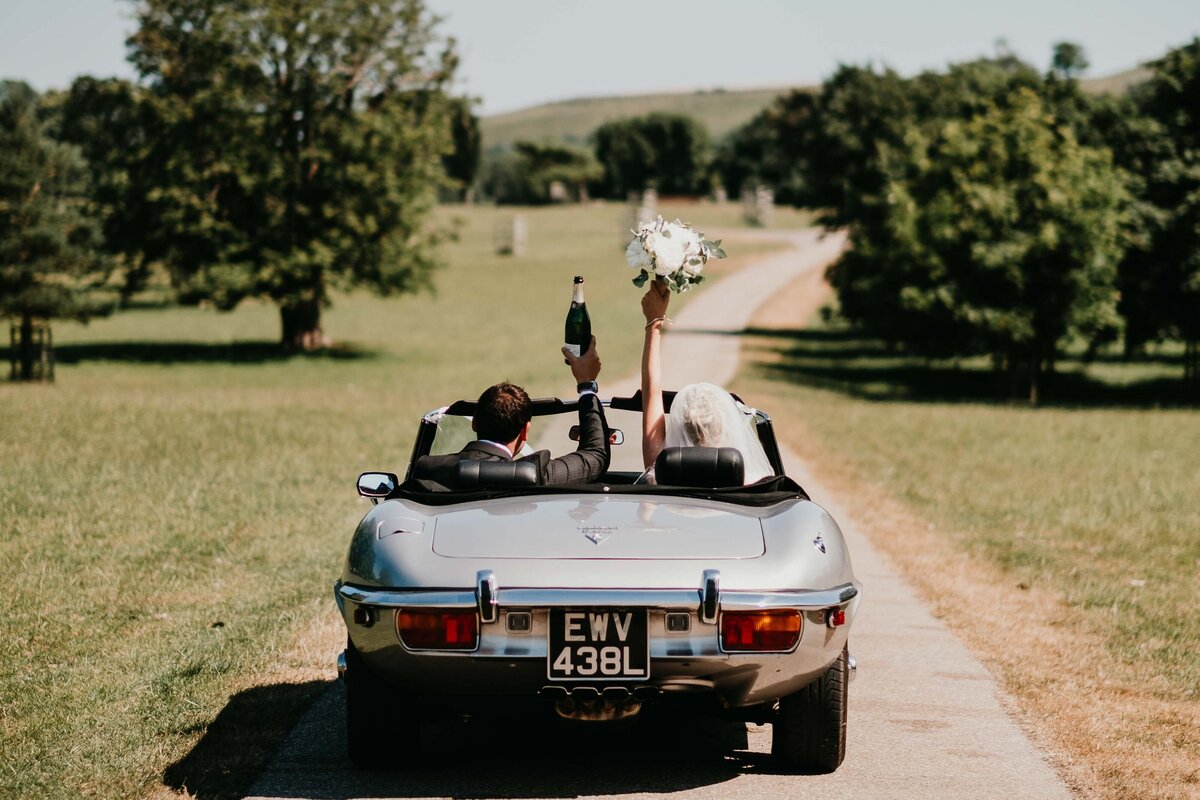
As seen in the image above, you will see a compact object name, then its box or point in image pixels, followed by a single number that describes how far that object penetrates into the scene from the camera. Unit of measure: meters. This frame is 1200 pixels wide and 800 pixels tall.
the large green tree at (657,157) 128.75
